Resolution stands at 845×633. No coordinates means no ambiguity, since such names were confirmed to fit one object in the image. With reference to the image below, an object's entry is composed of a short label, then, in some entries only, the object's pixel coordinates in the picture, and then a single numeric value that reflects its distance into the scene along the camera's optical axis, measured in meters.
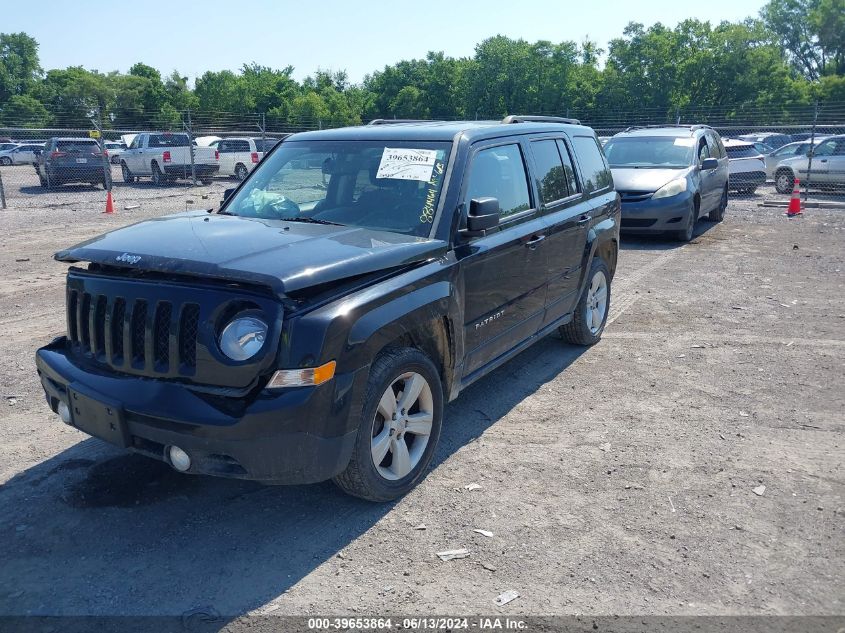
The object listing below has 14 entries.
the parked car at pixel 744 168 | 20.30
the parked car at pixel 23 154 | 40.00
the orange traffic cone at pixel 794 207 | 16.23
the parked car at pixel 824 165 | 18.95
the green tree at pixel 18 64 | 88.50
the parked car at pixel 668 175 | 12.38
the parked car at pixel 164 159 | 24.91
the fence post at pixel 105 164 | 20.60
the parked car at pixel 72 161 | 23.00
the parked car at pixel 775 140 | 30.67
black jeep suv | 3.27
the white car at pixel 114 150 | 39.09
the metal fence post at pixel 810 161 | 18.72
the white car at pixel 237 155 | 27.12
